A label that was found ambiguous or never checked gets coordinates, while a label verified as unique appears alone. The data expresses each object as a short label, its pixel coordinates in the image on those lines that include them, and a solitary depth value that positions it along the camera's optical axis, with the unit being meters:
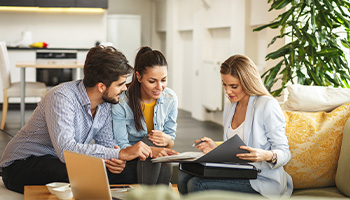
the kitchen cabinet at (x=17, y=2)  8.95
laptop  1.80
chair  6.39
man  2.41
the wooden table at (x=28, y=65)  6.19
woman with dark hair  2.70
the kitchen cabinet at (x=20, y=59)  8.73
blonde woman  2.34
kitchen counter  8.76
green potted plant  3.52
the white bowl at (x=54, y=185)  2.23
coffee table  2.19
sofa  2.50
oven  8.74
